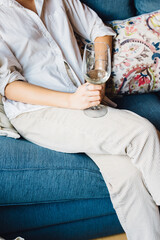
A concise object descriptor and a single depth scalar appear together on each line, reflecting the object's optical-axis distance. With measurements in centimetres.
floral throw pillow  144
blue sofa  105
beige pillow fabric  115
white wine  102
